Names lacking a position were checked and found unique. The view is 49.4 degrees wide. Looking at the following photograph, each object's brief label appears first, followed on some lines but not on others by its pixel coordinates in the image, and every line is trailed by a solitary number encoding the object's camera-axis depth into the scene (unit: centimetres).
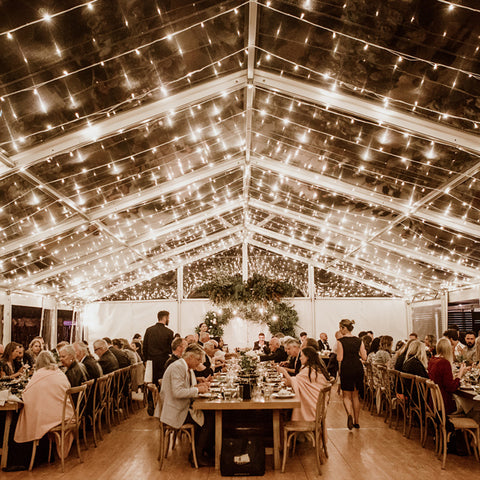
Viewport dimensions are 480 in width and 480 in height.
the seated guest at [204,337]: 1112
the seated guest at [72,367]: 632
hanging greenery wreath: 1482
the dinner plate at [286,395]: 568
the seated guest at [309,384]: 586
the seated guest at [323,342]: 1405
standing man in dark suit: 819
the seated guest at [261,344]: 1411
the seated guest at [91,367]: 720
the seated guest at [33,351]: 971
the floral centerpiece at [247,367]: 675
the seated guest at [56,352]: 1097
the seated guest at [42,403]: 565
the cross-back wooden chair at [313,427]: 543
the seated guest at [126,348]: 976
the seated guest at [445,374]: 590
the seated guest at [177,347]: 651
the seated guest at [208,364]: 743
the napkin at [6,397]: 569
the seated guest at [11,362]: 841
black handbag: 522
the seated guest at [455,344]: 948
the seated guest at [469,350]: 967
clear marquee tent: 515
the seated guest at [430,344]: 1072
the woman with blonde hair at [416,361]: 694
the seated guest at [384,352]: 916
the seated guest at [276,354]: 1077
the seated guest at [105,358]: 823
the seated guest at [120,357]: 912
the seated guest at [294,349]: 801
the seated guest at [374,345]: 1093
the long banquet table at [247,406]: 536
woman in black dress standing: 734
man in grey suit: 552
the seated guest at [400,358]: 784
